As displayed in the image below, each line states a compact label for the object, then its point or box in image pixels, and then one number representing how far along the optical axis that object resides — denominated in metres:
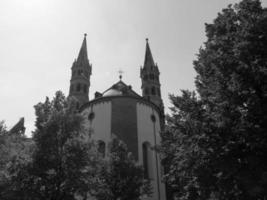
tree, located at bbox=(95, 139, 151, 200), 16.19
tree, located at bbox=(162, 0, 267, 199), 8.27
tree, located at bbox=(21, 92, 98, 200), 11.31
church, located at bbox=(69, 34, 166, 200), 26.03
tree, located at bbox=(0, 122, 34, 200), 11.07
